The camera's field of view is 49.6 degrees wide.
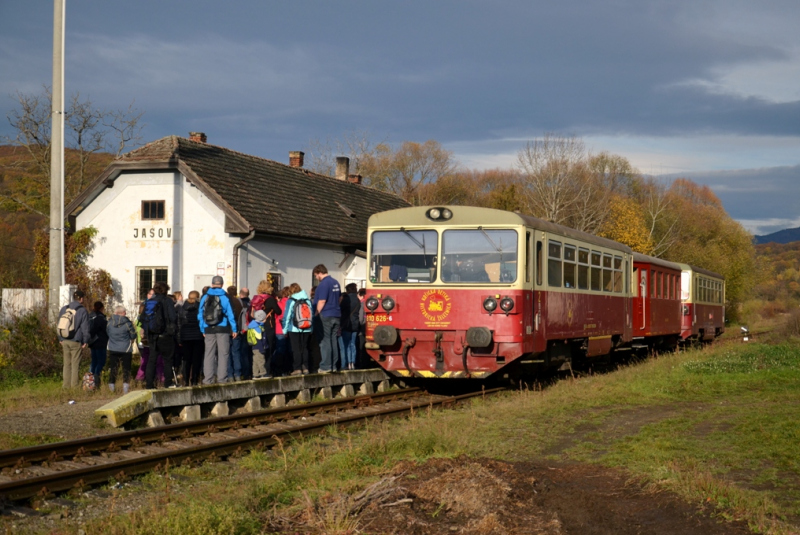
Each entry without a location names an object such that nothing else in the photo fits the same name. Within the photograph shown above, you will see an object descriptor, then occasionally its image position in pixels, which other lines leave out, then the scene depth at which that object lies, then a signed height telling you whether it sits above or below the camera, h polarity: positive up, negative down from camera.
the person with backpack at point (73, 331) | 13.71 -0.51
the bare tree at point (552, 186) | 46.81 +6.13
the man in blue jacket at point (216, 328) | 12.95 -0.44
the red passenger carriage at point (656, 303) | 21.34 -0.14
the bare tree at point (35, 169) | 34.25 +5.25
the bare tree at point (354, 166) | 57.38 +9.52
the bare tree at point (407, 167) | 64.56 +10.05
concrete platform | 10.34 -1.36
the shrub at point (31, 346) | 16.52 -0.91
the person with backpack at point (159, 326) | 13.43 -0.42
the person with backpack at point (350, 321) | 15.46 -0.40
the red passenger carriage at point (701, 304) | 27.36 -0.22
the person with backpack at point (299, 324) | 14.04 -0.41
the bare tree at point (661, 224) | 55.69 +5.02
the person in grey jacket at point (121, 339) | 14.04 -0.65
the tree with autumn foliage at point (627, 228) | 49.22 +4.04
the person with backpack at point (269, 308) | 14.61 -0.16
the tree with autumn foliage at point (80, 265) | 24.23 +1.01
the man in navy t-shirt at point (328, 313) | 14.28 -0.24
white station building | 23.28 +2.06
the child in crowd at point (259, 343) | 14.21 -0.73
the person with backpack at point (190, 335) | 13.86 -0.58
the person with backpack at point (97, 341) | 14.27 -0.69
